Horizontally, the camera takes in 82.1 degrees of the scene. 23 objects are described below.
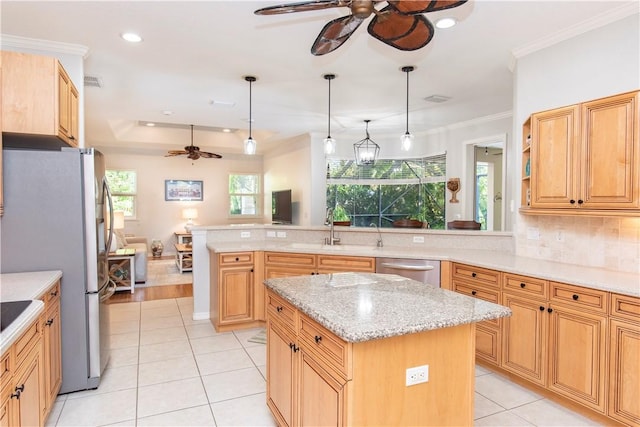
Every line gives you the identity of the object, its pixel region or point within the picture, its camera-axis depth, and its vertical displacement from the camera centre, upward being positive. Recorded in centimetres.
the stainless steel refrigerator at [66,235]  244 -20
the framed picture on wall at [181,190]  946 +42
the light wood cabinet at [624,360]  204 -87
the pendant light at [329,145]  417 +70
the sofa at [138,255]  607 -81
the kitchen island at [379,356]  143 -64
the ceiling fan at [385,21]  168 +97
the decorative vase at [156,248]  877 -101
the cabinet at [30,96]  241 +73
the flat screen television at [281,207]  802 -2
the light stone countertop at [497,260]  224 -45
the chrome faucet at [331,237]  426 -36
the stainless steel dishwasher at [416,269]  333 -58
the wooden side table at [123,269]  569 -98
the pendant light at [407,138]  373 +70
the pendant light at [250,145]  398 +67
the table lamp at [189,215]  938 -23
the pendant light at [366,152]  557 +83
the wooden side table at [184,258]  711 -103
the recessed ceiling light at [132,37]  298 +140
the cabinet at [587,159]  232 +33
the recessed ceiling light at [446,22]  272 +139
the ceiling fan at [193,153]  724 +106
